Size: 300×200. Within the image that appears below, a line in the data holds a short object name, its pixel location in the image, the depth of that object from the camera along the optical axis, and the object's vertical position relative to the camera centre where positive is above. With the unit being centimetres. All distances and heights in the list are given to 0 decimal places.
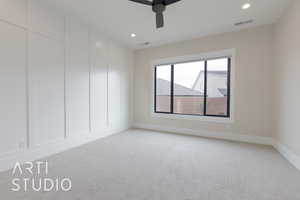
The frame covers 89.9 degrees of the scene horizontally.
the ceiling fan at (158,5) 228 +143
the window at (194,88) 416 +29
